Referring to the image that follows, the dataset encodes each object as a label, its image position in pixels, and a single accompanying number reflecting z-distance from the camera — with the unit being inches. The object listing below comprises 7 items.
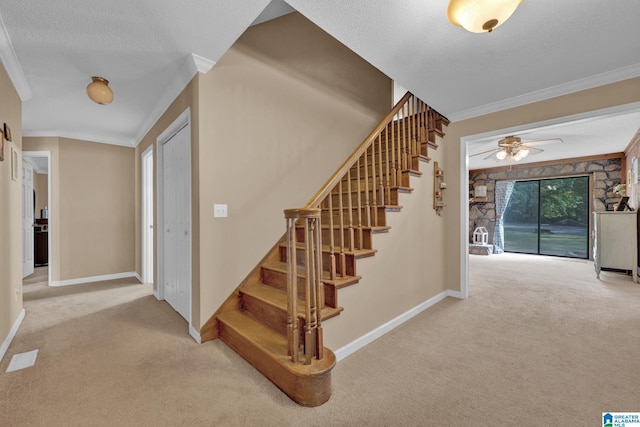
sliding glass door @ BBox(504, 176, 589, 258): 263.0
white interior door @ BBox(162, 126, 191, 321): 103.3
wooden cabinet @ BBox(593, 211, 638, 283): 170.2
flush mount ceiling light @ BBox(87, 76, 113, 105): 95.2
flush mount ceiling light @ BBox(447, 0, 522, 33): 52.8
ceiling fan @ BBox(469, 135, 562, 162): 163.7
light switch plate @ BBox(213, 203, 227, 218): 91.5
